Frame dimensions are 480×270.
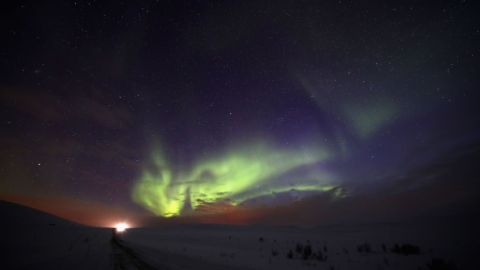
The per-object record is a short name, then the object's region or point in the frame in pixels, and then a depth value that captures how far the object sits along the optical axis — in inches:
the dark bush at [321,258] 560.1
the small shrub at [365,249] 658.0
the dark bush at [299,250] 704.7
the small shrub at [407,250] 577.8
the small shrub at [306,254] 589.4
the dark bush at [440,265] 380.5
